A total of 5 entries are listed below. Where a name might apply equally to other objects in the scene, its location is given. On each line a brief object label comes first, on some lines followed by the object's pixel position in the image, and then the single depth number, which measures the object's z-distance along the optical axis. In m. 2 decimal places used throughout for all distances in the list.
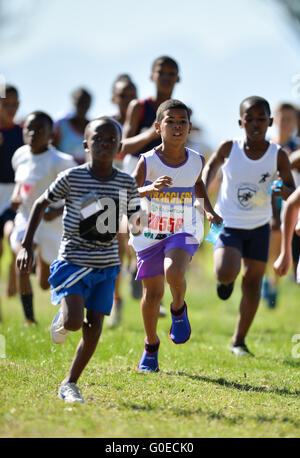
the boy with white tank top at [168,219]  11.46
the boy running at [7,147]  17.83
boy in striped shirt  9.37
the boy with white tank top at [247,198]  13.19
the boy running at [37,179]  15.37
